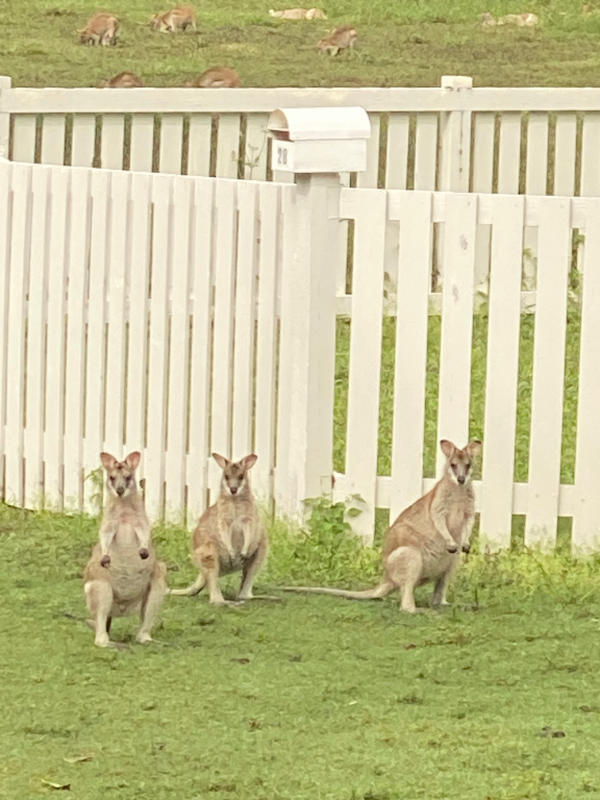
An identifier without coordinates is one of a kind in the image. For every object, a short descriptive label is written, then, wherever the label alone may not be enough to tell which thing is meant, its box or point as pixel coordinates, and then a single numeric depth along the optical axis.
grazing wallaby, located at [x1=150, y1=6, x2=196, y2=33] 28.27
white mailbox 8.35
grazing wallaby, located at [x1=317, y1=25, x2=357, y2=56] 26.45
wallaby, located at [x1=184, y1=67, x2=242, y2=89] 19.48
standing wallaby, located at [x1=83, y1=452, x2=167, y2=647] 7.07
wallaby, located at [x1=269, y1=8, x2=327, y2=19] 30.15
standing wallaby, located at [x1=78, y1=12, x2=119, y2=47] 26.75
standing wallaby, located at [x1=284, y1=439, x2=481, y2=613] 7.58
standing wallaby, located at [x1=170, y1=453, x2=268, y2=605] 7.68
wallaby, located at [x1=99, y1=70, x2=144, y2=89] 20.20
